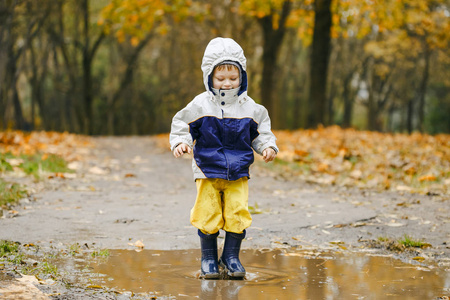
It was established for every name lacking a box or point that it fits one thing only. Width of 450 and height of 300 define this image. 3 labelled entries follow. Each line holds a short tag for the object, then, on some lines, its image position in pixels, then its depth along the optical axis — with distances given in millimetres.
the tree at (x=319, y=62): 15812
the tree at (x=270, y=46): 19734
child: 3818
